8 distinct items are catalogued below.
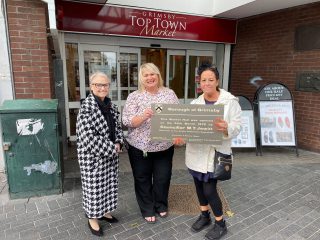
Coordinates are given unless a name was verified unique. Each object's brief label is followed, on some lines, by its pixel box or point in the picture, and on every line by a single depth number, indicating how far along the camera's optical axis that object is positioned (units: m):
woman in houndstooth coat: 2.30
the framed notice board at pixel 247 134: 5.04
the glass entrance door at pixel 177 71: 6.45
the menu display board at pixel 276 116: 5.08
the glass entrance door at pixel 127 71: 5.86
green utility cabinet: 3.02
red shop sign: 4.70
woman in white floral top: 2.50
